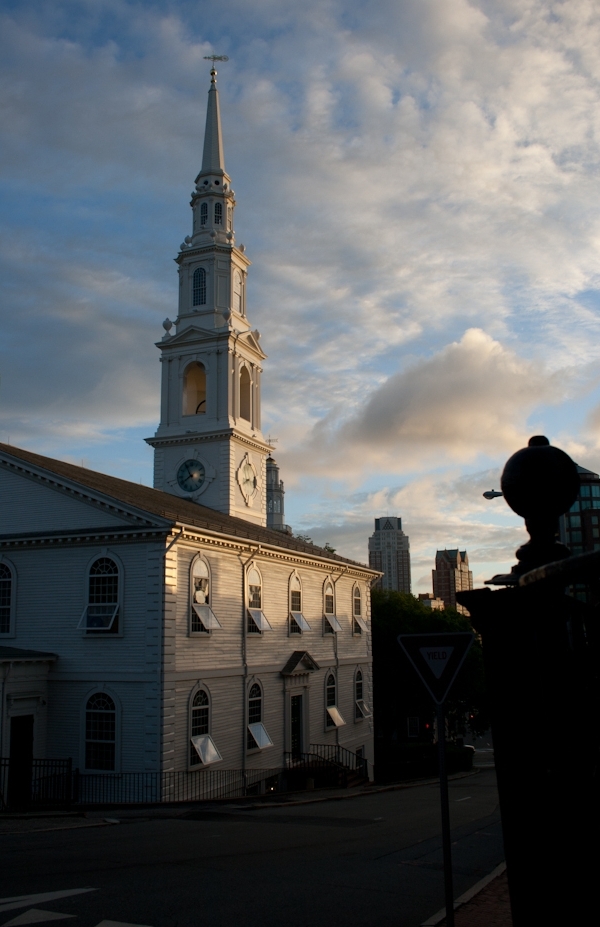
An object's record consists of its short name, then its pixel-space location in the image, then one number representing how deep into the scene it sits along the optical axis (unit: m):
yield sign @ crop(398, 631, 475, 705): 6.84
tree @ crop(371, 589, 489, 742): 56.97
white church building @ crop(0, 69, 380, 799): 22.02
